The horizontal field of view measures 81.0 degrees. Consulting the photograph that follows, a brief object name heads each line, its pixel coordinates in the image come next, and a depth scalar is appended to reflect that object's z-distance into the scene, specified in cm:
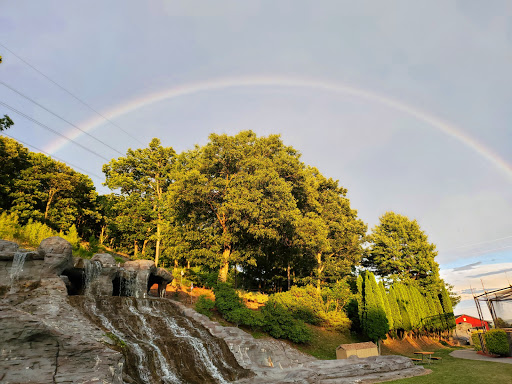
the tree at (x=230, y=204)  2353
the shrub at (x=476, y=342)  2722
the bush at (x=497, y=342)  2097
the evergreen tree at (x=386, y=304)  2791
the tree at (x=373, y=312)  2534
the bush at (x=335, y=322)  2638
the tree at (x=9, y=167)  2753
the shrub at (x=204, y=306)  1979
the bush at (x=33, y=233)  2159
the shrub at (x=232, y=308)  2017
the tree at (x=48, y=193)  2808
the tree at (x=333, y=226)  3356
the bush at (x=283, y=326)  2050
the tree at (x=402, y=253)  4075
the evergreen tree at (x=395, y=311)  3036
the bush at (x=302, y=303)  2416
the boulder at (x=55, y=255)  1487
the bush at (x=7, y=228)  2008
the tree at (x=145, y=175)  3431
